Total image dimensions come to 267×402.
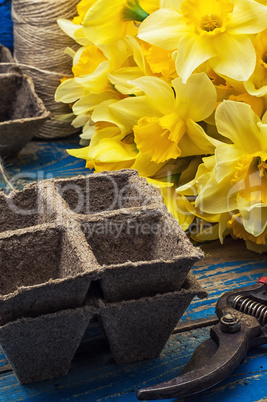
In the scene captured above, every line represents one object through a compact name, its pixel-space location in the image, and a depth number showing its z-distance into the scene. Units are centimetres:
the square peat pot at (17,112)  90
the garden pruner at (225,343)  48
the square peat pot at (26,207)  61
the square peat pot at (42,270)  48
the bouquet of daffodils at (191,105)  67
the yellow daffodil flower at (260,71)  68
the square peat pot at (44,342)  49
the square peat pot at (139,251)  50
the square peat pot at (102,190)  64
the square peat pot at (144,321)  52
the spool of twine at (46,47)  100
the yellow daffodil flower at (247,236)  71
